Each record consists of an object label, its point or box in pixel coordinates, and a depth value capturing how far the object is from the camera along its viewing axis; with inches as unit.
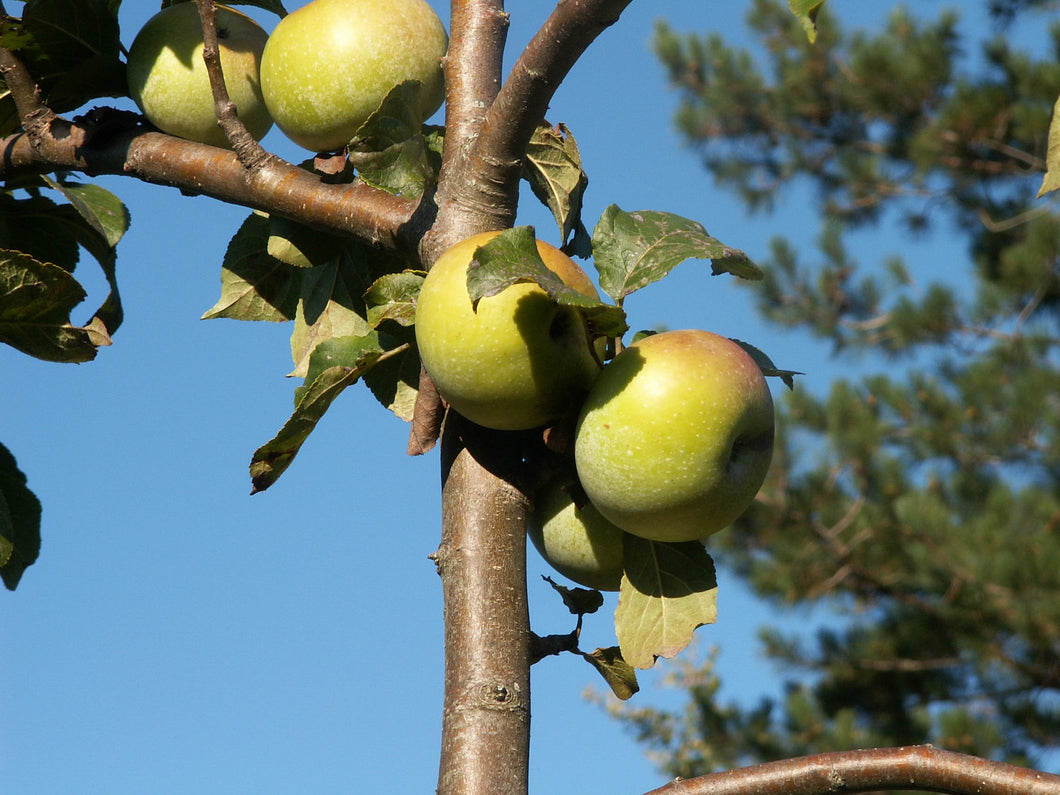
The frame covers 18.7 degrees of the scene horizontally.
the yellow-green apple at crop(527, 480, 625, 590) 45.5
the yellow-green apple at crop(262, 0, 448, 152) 47.2
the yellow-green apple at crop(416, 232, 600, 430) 43.1
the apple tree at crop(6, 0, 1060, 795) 43.1
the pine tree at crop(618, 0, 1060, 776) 251.1
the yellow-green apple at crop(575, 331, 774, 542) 43.4
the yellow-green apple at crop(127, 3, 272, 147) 49.1
